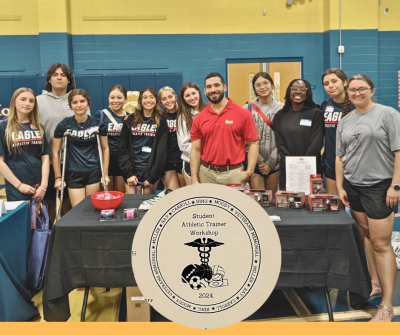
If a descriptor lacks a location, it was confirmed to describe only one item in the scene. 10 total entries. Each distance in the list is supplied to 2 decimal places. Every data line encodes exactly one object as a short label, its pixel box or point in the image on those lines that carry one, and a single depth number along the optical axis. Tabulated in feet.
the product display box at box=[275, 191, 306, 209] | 7.29
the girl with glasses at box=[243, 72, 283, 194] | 10.62
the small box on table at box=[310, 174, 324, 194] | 7.51
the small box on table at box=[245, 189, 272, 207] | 7.24
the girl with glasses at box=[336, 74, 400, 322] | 6.99
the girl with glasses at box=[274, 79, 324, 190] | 9.53
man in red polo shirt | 9.12
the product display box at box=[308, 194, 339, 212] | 7.04
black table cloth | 6.31
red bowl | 7.41
